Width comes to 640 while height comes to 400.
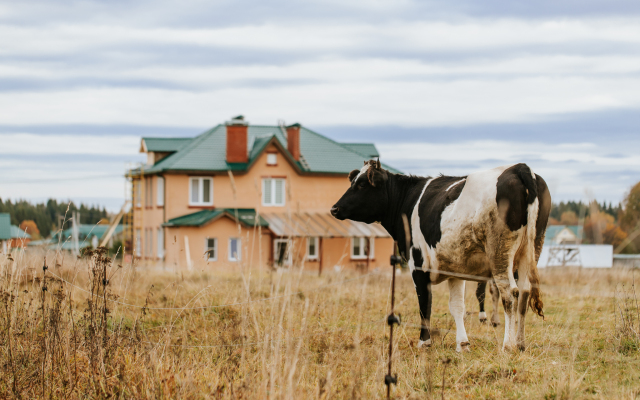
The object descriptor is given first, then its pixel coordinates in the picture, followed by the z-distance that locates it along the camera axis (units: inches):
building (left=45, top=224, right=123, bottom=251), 2386.2
